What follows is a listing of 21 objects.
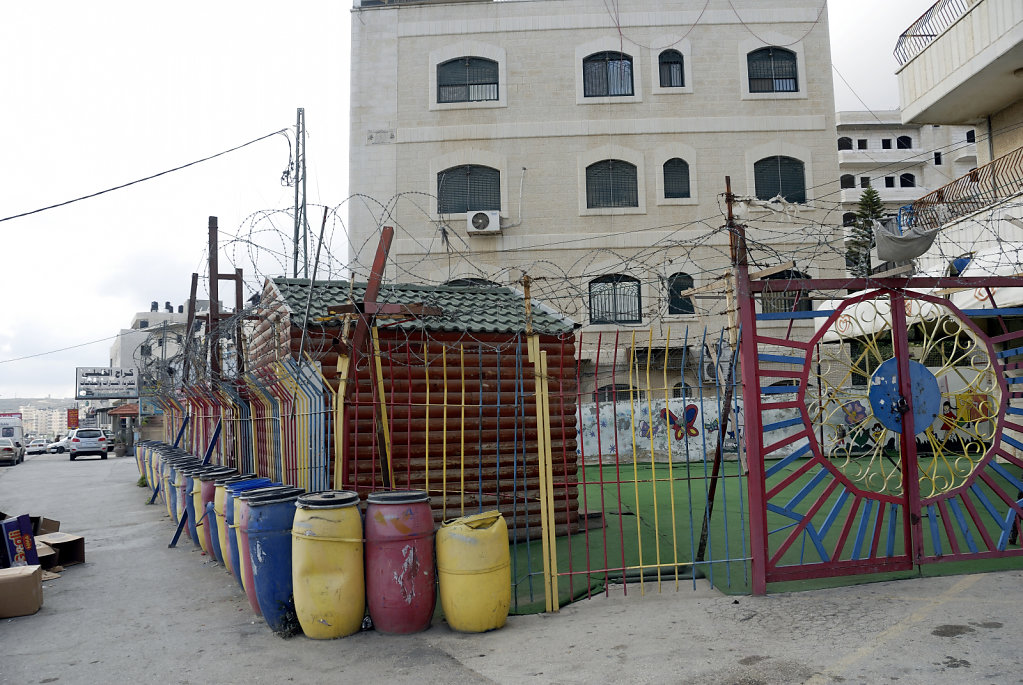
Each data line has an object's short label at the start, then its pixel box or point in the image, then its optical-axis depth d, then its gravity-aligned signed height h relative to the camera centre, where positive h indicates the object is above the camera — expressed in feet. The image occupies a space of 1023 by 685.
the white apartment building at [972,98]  47.42 +20.49
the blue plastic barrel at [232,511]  23.95 -3.14
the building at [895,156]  147.74 +46.74
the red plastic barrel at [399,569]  18.84 -4.03
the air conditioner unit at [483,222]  64.59 +15.60
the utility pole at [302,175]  68.28 +22.08
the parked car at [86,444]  131.03 -4.54
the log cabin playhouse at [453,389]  29.86 +0.69
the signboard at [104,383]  172.24 +7.88
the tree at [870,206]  124.95 +32.06
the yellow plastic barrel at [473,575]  18.85 -4.25
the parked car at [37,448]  179.93 -6.88
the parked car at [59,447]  172.24 -6.71
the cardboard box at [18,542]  26.38 -4.34
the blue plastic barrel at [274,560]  19.61 -3.89
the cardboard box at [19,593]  22.53 -5.19
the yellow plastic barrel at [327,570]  18.63 -3.95
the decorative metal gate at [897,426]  20.81 -0.99
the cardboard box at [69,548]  30.63 -5.30
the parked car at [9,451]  114.93 -4.75
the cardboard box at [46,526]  34.09 -4.94
